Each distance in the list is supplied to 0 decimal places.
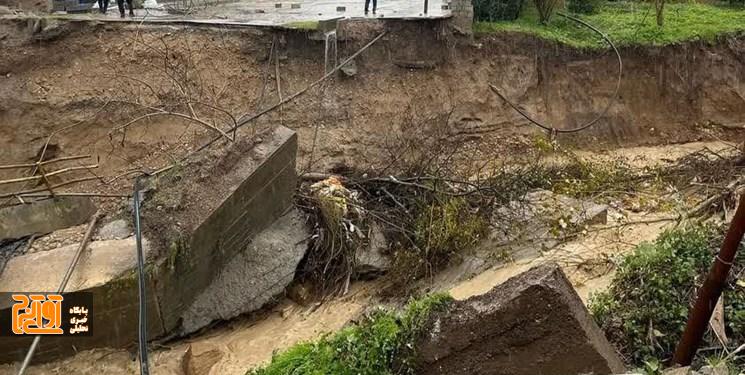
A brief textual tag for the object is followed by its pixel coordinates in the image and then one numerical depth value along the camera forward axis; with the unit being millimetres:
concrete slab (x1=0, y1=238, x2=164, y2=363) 6195
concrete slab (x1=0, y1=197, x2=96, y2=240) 6699
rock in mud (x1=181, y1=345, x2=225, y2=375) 6676
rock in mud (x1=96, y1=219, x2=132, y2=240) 6668
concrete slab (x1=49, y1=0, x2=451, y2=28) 10516
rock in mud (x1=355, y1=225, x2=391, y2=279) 7875
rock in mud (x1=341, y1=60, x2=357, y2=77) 10438
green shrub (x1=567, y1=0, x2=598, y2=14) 12516
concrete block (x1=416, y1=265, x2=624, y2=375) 4137
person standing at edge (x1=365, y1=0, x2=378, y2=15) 10666
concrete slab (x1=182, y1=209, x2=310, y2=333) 7219
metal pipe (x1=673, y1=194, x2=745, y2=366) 3576
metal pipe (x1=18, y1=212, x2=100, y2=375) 6001
